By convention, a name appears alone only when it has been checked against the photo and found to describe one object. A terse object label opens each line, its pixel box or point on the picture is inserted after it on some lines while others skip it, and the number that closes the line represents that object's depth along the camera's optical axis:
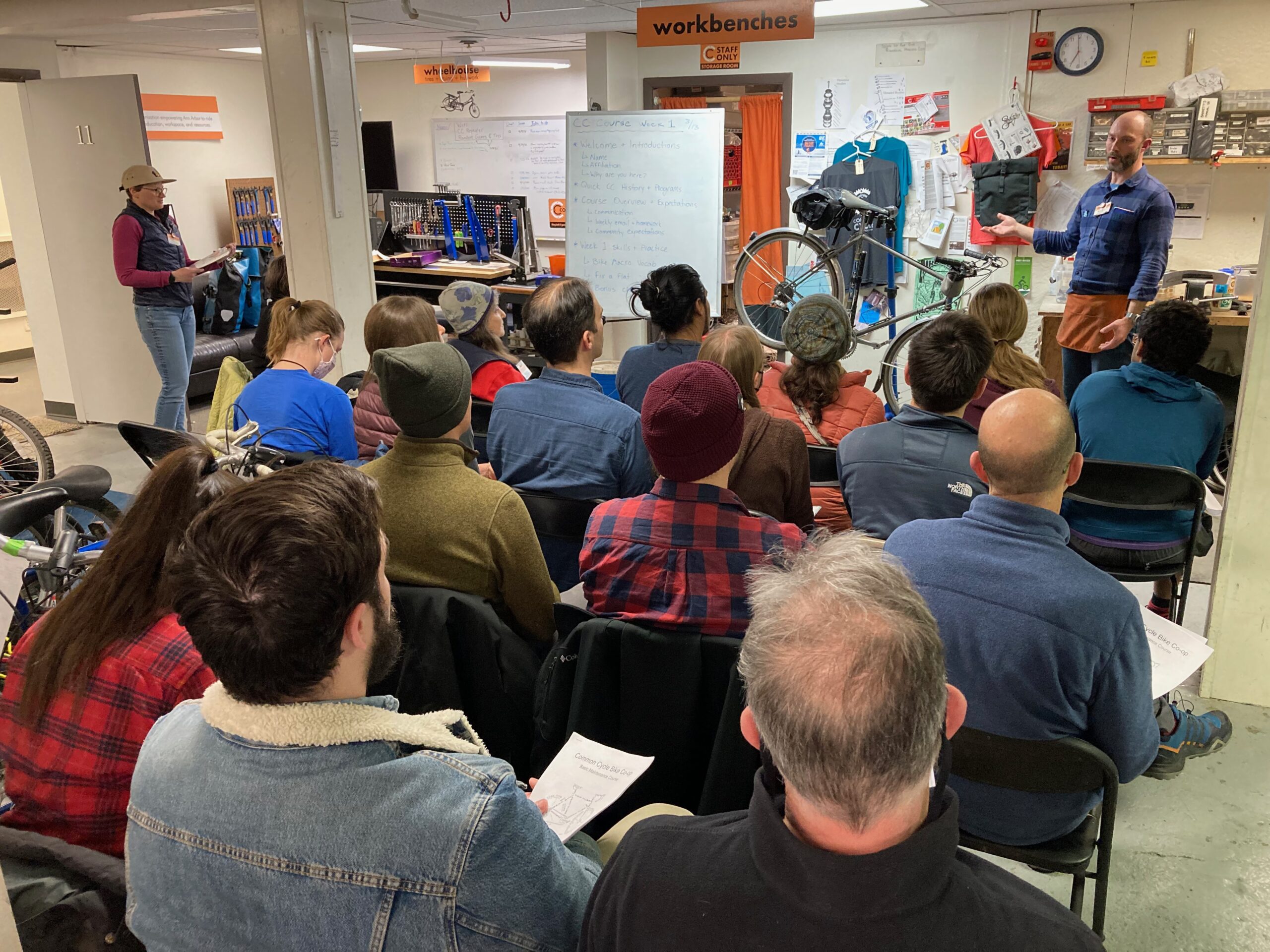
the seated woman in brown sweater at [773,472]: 2.43
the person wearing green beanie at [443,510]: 1.94
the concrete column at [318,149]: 4.43
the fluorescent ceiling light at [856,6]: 5.03
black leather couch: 6.50
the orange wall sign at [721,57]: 4.09
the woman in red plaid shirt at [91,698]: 1.36
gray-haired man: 0.79
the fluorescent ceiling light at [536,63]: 8.02
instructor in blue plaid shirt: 4.18
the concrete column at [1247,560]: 2.60
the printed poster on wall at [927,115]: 5.78
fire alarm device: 5.35
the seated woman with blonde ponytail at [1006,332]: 3.16
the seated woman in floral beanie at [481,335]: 3.28
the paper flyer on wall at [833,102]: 6.05
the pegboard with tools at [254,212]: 8.77
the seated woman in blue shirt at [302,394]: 2.87
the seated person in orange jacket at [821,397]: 2.92
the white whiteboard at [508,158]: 8.77
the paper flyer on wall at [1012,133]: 5.54
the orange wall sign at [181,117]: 8.17
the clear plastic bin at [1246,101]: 4.94
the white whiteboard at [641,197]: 5.70
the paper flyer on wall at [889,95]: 5.86
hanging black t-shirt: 5.98
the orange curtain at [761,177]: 6.45
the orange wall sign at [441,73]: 7.64
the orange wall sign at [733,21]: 3.51
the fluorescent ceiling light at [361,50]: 7.61
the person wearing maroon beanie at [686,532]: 1.69
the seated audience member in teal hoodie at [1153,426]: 2.77
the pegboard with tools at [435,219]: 6.85
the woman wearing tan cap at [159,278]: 4.88
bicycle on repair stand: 4.74
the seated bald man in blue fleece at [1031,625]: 1.50
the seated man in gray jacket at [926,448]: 2.26
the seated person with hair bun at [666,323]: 3.35
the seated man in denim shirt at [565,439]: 2.55
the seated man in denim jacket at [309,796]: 0.92
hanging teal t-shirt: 5.96
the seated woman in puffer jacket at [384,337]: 3.06
